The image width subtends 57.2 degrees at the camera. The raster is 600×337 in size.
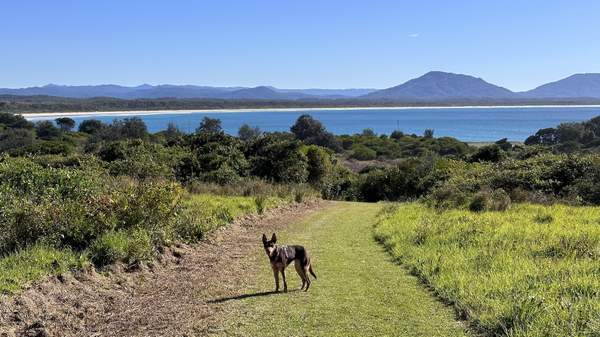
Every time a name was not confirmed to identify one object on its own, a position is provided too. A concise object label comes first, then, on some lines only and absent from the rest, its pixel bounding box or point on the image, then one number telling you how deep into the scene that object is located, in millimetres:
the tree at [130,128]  76062
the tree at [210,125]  85812
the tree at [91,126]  88231
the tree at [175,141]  39050
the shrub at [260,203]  16975
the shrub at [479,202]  18031
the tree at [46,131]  79575
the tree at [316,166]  35969
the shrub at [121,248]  9164
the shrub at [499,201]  17906
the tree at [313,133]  82750
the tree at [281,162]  31219
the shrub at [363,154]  72562
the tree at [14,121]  87950
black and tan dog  8227
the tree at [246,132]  87288
